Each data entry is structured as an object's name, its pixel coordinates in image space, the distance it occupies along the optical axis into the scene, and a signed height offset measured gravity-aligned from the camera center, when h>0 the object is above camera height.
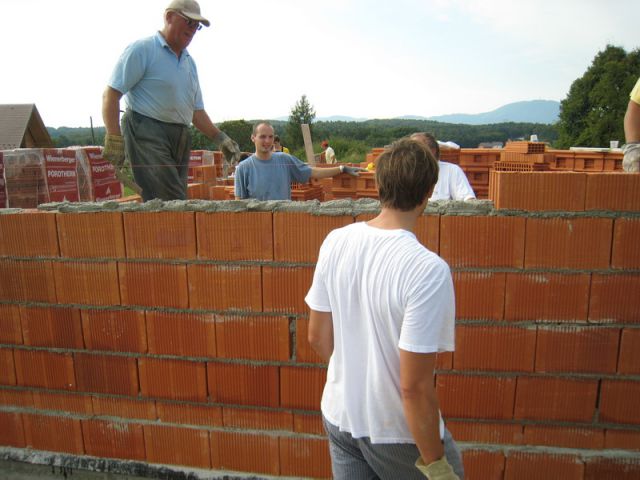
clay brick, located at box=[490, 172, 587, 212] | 2.23 -0.19
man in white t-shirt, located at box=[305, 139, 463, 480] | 1.30 -0.50
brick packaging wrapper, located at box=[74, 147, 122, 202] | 7.75 -0.33
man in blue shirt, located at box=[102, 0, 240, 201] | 2.91 +0.32
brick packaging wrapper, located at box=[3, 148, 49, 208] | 5.17 -0.22
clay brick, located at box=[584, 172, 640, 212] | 2.21 -0.20
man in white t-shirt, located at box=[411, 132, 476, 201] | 3.32 -0.24
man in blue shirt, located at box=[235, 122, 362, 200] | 3.62 -0.14
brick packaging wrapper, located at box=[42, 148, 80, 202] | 6.26 -0.22
